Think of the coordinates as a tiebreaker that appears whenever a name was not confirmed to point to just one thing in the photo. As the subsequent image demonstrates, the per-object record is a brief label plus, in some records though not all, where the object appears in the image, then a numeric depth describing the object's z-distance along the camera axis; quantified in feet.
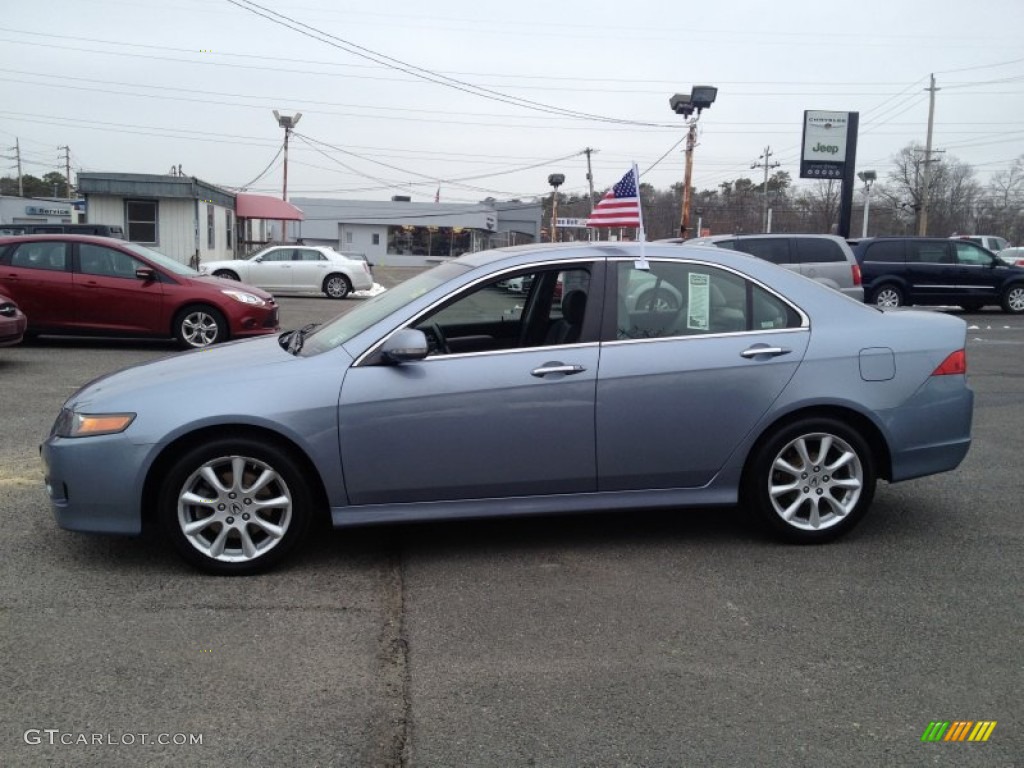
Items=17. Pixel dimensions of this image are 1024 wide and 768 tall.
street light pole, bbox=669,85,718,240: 75.20
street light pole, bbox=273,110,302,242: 138.41
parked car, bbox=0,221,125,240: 71.56
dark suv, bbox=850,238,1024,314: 68.28
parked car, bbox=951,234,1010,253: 111.75
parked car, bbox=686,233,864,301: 51.88
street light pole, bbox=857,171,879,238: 170.30
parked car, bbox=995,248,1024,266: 108.65
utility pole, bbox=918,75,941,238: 161.99
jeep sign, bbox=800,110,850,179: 97.40
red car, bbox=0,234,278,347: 38.96
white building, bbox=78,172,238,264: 90.84
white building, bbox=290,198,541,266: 232.12
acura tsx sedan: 14.29
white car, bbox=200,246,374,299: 82.53
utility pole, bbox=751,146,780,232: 203.85
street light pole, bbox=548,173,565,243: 113.39
